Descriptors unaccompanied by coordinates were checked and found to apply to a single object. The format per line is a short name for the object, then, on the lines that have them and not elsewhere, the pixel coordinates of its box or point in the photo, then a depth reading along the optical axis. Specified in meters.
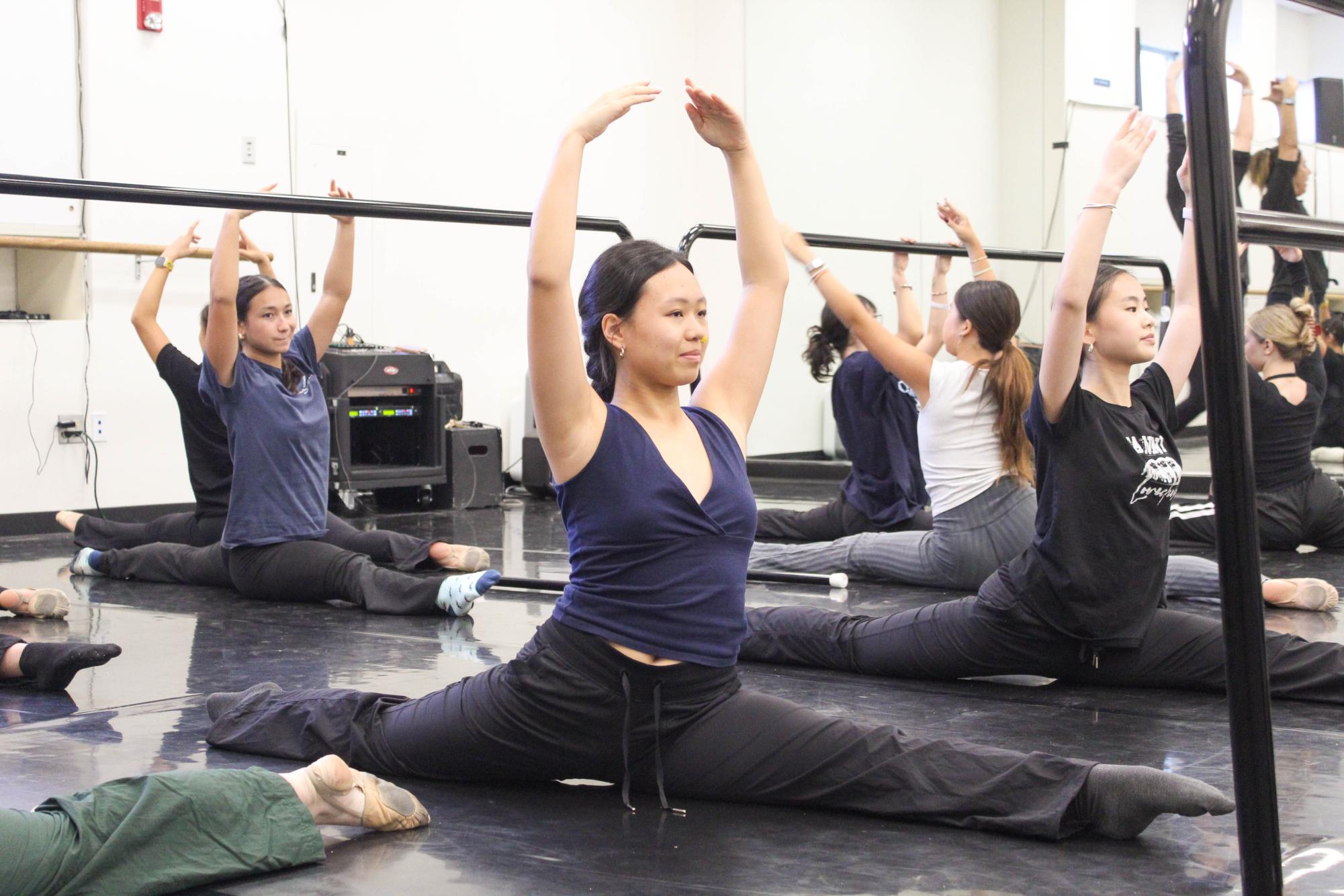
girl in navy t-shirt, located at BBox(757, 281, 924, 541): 4.69
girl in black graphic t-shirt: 2.53
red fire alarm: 6.11
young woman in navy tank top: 1.80
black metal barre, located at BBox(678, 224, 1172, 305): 4.29
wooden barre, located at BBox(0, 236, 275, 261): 5.52
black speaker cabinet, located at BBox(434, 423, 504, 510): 6.89
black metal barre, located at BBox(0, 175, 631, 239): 2.96
